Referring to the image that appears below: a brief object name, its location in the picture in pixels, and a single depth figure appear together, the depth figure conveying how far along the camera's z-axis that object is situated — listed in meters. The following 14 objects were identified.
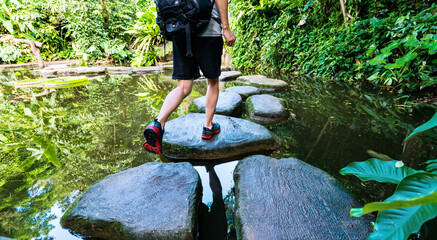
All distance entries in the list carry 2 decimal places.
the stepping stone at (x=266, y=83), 3.18
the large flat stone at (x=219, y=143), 1.42
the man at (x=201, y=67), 1.25
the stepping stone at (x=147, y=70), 6.02
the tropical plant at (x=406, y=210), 0.35
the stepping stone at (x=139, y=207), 0.78
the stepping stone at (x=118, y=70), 6.03
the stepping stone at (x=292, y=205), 0.72
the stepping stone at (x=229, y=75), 4.34
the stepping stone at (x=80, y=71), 5.48
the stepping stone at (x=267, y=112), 2.04
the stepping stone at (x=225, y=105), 2.15
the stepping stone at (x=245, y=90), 2.84
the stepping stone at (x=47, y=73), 5.37
